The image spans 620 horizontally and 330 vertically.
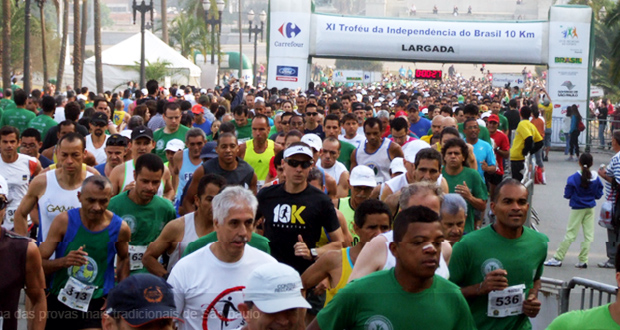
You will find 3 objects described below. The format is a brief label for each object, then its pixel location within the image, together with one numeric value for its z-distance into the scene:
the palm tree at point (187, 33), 61.94
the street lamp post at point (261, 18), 50.17
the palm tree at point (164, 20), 50.88
